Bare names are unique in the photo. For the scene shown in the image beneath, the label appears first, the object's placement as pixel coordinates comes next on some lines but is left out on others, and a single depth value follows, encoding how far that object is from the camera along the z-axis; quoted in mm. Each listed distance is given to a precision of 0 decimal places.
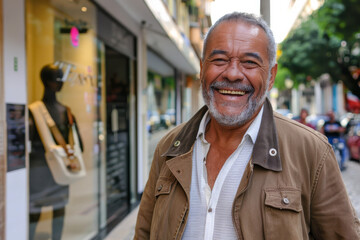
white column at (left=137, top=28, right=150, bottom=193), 7773
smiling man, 1620
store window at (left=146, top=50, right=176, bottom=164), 9984
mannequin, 4030
